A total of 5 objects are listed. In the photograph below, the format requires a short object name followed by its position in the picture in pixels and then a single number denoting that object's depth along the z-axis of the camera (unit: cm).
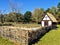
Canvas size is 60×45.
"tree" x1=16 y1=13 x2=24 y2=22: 2843
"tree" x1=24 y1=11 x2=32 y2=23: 3055
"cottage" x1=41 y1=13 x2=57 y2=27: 1601
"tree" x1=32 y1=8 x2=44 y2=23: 3002
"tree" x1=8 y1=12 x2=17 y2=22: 2756
